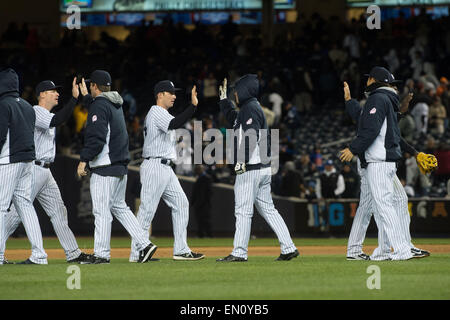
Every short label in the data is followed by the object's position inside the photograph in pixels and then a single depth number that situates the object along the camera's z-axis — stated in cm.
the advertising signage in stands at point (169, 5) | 3450
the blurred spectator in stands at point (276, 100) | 2622
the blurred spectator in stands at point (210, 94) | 2861
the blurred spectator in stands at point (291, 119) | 2672
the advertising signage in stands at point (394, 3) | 3338
